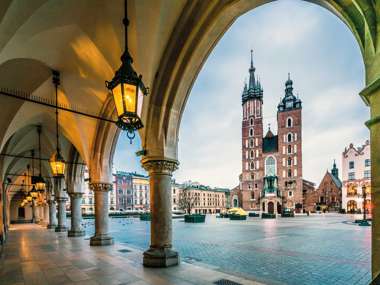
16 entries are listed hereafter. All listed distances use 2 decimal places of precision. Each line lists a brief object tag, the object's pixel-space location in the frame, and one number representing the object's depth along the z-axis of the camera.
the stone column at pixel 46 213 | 27.39
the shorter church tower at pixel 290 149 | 53.12
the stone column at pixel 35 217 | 33.52
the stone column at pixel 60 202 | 17.30
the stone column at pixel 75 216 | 13.17
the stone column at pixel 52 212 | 20.92
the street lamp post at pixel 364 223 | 19.67
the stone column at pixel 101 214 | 9.62
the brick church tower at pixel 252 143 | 59.75
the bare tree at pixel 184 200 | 59.34
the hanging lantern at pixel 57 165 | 8.05
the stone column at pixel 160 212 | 6.03
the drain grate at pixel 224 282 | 4.81
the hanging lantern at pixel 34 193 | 13.26
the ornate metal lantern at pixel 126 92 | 3.49
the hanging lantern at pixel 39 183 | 11.37
